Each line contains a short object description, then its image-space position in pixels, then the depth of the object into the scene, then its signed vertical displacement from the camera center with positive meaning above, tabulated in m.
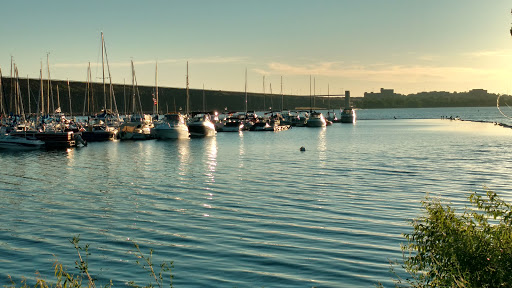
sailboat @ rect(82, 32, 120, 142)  77.31 -3.47
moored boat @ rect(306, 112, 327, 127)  136.25 -4.16
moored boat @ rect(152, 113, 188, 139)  81.94 -3.51
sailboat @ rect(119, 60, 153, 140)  82.69 -3.56
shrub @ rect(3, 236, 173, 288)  14.40 -4.47
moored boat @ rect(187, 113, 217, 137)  90.62 -3.83
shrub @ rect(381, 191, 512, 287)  9.84 -2.63
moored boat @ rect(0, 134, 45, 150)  63.16 -4.16
